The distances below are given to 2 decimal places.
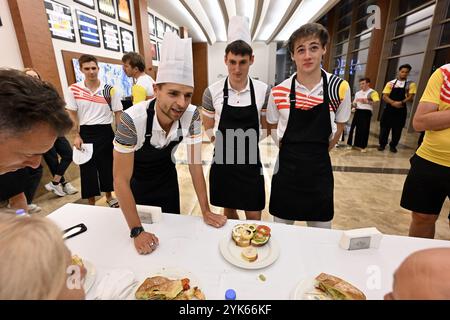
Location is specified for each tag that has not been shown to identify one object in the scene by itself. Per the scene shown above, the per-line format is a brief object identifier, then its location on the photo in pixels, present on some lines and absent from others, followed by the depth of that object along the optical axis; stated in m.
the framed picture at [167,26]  8.77
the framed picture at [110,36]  5.05
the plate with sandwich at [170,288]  0.72
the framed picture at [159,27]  8.05
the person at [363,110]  4.66
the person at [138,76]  3.08
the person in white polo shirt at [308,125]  1.38
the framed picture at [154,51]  7.78
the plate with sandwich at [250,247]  0.87
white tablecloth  0.79
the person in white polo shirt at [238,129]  1.72
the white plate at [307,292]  0.71
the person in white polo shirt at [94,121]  2.46
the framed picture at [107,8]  4.85
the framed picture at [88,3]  4.27
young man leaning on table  1.10
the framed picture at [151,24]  7.59
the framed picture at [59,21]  3.63
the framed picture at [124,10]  5.50
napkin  0.73
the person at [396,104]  4.41
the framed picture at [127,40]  5.76
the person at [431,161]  1.28
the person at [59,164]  2.94
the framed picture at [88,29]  4.33
